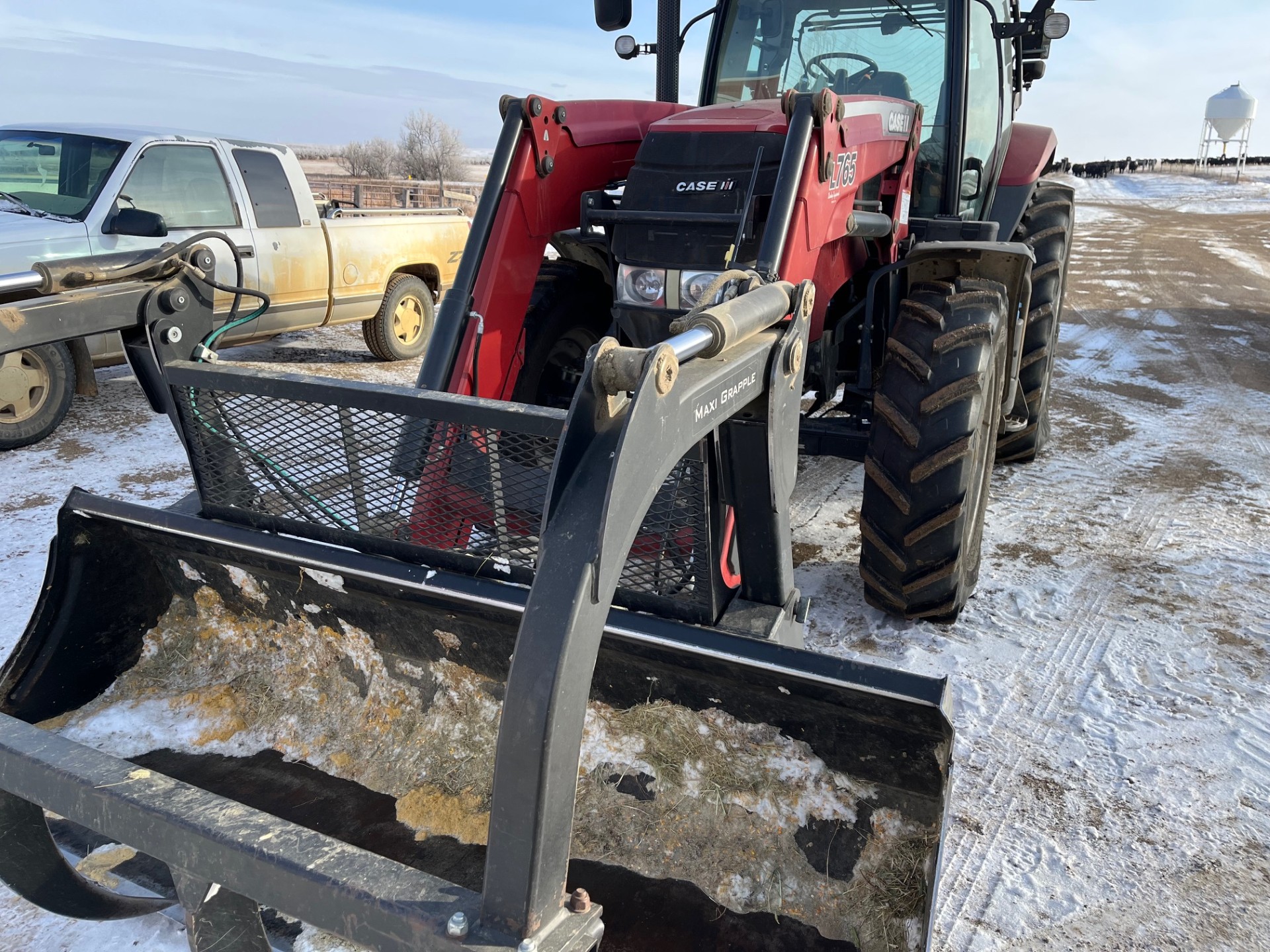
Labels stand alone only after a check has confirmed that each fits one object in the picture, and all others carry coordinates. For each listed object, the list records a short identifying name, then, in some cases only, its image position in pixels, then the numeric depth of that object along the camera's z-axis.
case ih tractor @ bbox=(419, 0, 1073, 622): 3.20
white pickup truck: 5.95
